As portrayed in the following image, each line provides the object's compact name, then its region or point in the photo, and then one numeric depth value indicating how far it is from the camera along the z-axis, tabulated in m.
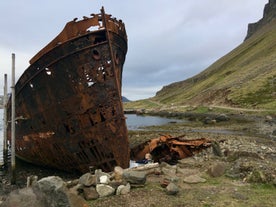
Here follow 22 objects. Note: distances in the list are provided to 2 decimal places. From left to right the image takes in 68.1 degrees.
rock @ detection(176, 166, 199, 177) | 7.20
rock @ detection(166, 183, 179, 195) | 5.59
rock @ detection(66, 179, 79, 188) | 6.16
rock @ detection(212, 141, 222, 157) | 9.33
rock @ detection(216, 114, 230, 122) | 27.57
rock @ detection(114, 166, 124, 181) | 6.16
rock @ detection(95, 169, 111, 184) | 5.97
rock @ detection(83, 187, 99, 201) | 5.63
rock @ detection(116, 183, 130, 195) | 5.70
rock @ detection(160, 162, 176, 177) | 7.12
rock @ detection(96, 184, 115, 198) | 5.70
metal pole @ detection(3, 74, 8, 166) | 11.63
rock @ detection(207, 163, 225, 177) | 6.83
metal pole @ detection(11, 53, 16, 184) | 9.16
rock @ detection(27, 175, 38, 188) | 6.69
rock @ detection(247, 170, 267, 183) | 6.10
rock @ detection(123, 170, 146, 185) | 6.02
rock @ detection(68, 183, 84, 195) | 5.90
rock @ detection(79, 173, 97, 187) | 5.92
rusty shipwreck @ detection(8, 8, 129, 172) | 8.29
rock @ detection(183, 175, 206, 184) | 6.39
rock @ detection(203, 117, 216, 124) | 26.52
